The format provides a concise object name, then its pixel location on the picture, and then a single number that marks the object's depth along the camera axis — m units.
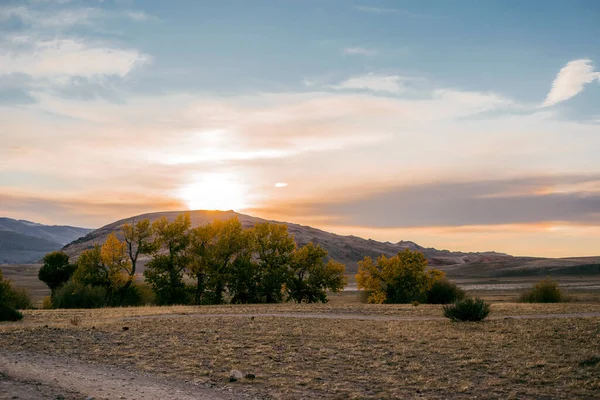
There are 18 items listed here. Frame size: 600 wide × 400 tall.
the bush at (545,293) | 46.75
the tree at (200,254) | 55.38
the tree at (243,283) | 54.56
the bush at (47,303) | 52.94
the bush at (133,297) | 55.41
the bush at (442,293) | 54.06
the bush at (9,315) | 30.64
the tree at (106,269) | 54.84
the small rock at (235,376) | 14.20
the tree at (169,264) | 54.38
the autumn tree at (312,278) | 55.75
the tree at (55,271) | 66.06
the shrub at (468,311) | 25.50
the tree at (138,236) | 55.94
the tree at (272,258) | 54.69
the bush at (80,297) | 49.22
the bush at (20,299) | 45.33
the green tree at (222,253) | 54.41
